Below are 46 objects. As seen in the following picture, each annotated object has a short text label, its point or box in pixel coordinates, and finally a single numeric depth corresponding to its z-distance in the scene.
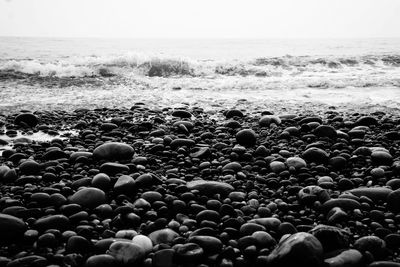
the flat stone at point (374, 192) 2.75
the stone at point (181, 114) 6.20
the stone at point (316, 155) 3.71
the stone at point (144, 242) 2.09
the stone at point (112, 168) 3.32
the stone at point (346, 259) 1.92
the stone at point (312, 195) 2.72
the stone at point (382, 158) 3.64
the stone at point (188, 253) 2.00
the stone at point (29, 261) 1.91
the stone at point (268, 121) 5.50
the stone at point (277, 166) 3.45
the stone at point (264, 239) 2.15
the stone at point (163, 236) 2.21
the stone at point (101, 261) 1.93
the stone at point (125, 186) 2.91
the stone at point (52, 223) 2.32
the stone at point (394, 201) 2.57
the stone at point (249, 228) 2.27
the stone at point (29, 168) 3.33
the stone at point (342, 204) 2.59
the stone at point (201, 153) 3.93
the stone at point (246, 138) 4.45
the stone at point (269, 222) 2.36
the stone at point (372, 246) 2.05
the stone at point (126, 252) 1.98
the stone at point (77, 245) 2.09
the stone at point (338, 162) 3.57
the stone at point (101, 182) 2.96
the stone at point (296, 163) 3.52
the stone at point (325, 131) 4.64
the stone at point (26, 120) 5.52
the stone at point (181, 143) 4.27
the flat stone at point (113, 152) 3.75
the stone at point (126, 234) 2.24
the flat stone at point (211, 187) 2.93
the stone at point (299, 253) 1.89
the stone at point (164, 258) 1.98
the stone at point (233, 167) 3.51
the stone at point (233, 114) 6.30
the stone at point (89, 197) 2.66
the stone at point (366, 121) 5.36
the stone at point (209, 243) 2.09
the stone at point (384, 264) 1.89
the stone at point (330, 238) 2.08
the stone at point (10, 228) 2.18
